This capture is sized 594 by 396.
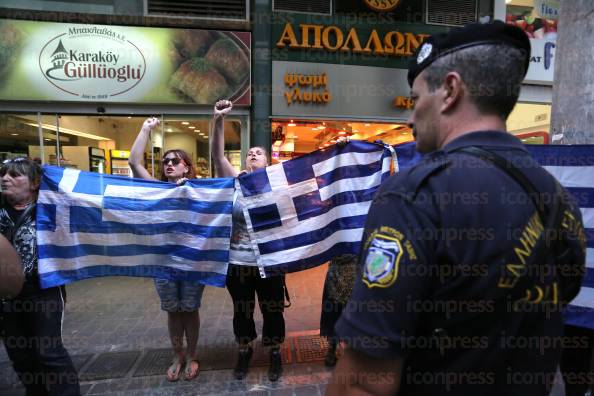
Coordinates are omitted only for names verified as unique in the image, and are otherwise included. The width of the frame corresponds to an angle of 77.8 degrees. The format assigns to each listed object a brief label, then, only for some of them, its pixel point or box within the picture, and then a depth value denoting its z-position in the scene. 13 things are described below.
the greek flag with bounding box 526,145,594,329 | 2.71
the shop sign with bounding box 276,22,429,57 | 7.57
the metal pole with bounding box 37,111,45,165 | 7.29
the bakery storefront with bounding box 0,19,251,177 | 7.01
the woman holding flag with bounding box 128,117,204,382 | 3.50
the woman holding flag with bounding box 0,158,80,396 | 2.74
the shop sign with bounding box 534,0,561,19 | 8.49
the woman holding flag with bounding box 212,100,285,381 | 3.49
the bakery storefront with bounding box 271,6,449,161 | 7.61
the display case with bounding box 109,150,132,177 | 7.82
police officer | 0.94
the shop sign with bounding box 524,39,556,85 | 8.46
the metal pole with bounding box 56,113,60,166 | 7.36
